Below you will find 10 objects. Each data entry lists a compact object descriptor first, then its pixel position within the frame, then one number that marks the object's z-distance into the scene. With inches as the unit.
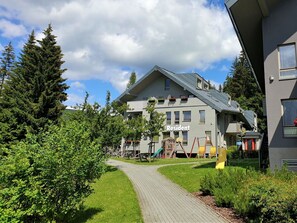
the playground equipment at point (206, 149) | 1270.4
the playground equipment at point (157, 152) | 1353.1
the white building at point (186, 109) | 1381.6
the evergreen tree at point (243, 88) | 2228.5
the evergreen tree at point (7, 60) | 1846.7
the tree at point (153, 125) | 1055.0
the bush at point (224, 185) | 370.3
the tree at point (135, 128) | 1041.5
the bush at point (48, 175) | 279.0
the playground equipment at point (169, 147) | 1358.0
